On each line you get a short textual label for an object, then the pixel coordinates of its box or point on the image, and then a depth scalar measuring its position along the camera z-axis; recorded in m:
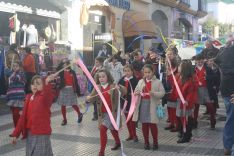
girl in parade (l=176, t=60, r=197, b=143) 7.92
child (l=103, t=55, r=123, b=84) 11.48
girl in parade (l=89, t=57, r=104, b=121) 10.16
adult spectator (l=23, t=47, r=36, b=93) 12.88
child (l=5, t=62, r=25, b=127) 8.92
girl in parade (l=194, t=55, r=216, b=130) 9.38
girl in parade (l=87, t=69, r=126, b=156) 6.90
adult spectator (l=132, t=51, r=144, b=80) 8.93
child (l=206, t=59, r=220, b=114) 9.59
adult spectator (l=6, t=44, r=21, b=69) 11.96
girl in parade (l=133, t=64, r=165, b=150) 7.32
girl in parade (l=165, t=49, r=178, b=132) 8.94
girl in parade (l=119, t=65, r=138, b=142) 8.09
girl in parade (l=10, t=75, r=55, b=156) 5.57
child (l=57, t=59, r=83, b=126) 9.98
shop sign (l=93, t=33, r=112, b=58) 19.68
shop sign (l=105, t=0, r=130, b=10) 21.45
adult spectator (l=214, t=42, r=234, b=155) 6.51
